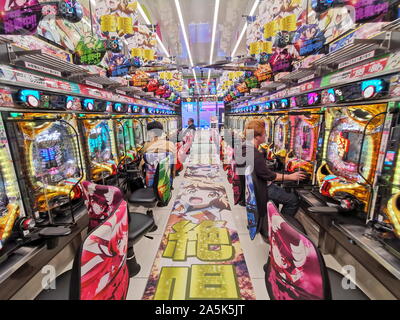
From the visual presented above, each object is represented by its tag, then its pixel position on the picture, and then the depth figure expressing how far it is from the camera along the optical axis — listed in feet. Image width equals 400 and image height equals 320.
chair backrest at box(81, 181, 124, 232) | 5.34
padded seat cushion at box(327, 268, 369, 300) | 3.91
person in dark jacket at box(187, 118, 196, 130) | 35.94
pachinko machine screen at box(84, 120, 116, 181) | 9.26
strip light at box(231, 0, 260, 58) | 14.96
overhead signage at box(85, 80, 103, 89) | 10.04
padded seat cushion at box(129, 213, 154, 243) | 6.11
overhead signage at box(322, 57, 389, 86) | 5.68
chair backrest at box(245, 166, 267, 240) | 6.29
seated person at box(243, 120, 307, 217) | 7.64
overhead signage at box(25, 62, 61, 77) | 6.40
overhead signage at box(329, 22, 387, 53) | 5.57
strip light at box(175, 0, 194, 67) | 15.92
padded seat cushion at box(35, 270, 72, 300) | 3.99
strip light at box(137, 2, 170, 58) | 15.29
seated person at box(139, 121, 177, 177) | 10.32
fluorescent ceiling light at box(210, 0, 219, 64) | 16.03
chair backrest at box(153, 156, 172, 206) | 8.43
